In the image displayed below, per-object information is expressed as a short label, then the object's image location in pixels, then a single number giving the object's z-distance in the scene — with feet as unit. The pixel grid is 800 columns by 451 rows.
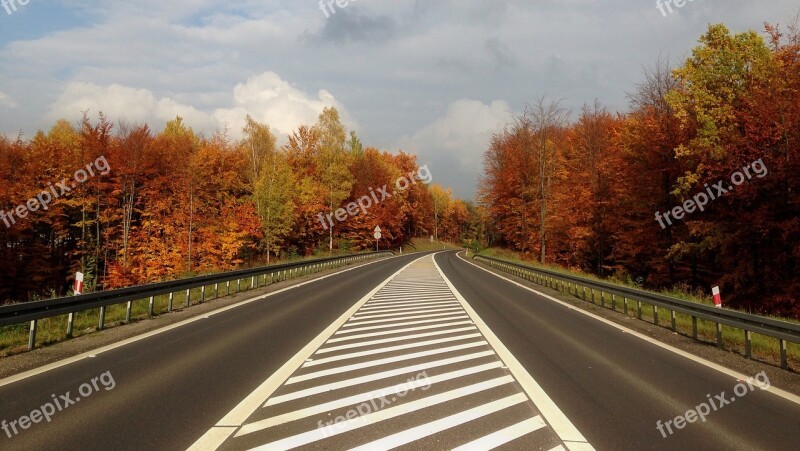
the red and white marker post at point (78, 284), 36.96
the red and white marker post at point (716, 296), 36.94
